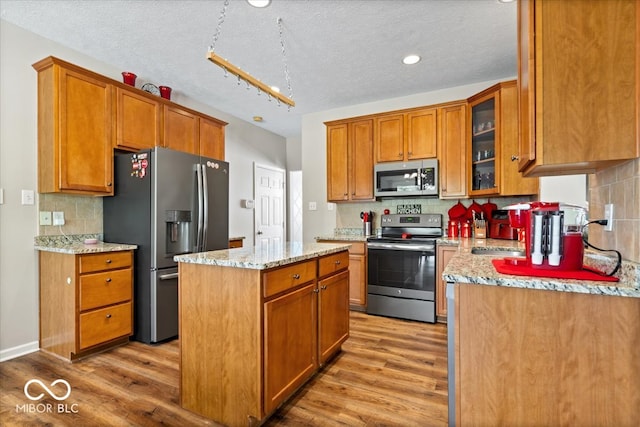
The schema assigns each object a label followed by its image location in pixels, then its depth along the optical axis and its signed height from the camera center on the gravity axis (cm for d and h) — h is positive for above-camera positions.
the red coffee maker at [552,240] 134 -12
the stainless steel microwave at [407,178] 367 +40
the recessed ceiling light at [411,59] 312 +150
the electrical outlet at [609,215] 140 -1
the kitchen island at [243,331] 163 -64
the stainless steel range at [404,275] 338 -68
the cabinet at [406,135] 370 +91
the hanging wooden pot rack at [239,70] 187 +88
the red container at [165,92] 352 +132
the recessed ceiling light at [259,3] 227 +148
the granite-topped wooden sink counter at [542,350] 111 -51
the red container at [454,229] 368 -19
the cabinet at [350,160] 405 +67
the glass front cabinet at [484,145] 327 +71
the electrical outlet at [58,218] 283 -4
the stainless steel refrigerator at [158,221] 284 -7
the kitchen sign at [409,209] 403 +4
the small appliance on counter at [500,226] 340 -15
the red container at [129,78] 315 +132
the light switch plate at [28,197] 265 +14
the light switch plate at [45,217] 275 -3
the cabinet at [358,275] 377 -74
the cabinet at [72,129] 260 +71
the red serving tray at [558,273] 120 -24
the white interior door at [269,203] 537 +17
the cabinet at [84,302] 249 -71
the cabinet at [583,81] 115 +48
